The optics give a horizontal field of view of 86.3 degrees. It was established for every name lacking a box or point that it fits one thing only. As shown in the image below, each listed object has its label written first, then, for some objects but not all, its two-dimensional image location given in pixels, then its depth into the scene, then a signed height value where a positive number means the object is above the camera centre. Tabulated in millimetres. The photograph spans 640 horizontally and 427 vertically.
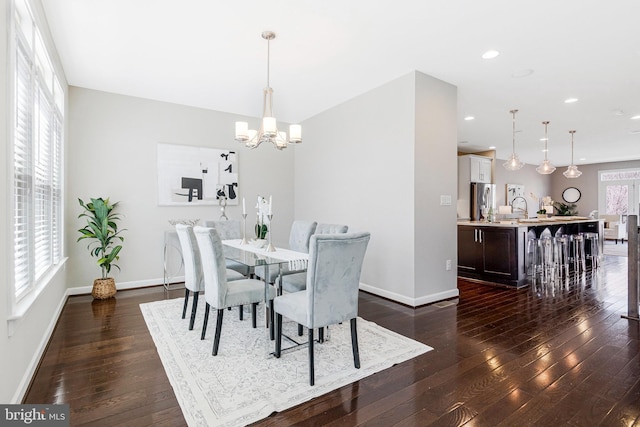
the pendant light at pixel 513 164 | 6043 +874
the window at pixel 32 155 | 2107 +437
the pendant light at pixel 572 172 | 7112 +848
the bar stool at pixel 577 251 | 6289 -727
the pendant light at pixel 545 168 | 6672 +880
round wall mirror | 11917 +621
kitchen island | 4863 -554
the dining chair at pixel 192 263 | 3041 -463
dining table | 2756 -382
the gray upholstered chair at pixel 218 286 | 2591 -601
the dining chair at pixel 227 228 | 4340 -195
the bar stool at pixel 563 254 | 5843 -736
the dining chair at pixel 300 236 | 3838 -270
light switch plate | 4199 +158
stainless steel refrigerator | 8330 +335
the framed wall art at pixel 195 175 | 5039 +589
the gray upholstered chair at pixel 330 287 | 2188 -500
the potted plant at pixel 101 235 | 4238 -267
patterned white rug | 1966 -1095
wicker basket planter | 4219 -938
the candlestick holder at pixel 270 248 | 3332 -342
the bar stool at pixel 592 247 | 6711 -687
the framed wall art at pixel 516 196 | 10368 +506
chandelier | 3244 +842
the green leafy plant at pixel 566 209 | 10106 +109
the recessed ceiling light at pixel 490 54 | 3432 +1622
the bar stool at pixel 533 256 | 5277 -698
